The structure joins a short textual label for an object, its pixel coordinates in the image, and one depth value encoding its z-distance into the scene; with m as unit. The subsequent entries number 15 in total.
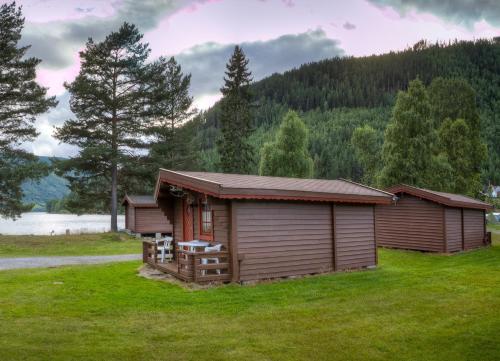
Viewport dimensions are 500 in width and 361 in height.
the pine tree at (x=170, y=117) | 36.38
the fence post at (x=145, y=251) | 15.78
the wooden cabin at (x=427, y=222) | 20.73
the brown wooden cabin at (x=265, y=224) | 11.75
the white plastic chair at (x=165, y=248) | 15.18
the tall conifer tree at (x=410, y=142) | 30.98
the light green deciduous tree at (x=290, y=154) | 43.25
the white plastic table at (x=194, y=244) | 12.70
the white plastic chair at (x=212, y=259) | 11.75
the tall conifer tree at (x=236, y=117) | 41.78
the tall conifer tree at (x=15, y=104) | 27.27
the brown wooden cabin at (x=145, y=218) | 35.03
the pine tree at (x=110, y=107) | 33.72
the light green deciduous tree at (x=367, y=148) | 49.75
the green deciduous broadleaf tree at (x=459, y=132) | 36.91
